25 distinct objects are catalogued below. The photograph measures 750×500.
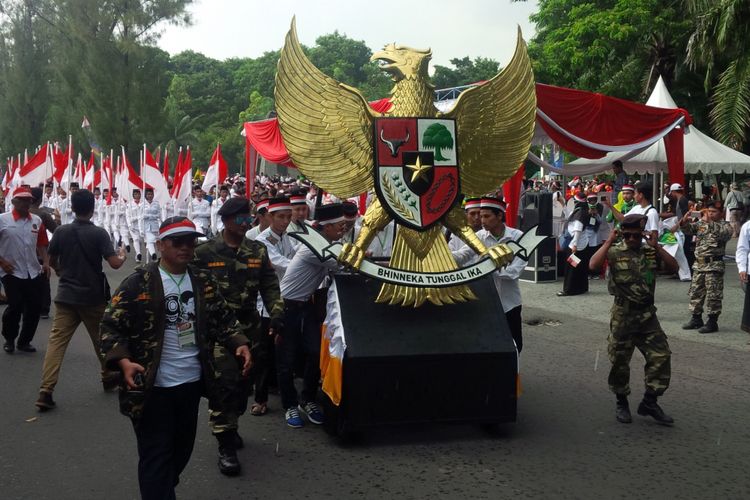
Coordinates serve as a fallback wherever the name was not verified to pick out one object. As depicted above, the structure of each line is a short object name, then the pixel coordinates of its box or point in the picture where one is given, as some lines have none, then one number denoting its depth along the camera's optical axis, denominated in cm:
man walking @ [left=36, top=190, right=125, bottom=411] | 668
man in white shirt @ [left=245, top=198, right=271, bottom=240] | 740
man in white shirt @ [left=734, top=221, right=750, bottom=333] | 868
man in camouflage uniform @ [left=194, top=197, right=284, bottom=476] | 495
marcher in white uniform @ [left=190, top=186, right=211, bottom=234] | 1744
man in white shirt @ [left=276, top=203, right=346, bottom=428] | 611
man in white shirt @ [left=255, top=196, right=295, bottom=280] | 681
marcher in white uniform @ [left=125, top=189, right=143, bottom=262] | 1803
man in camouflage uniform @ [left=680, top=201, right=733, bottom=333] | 977
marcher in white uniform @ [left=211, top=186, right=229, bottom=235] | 1761
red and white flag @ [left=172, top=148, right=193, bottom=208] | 1550
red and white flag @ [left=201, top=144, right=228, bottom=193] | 1622
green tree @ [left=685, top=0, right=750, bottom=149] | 1501
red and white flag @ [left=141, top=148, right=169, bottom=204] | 1595
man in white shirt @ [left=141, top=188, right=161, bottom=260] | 1711
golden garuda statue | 588
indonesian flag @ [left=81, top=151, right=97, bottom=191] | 2294
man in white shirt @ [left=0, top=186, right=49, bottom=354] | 812
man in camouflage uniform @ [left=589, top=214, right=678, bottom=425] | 600
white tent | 1591
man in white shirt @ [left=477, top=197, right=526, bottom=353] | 654
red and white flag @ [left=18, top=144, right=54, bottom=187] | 1897
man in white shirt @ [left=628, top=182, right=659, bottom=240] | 1054
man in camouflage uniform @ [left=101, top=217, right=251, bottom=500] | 387
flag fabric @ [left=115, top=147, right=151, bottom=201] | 1791
